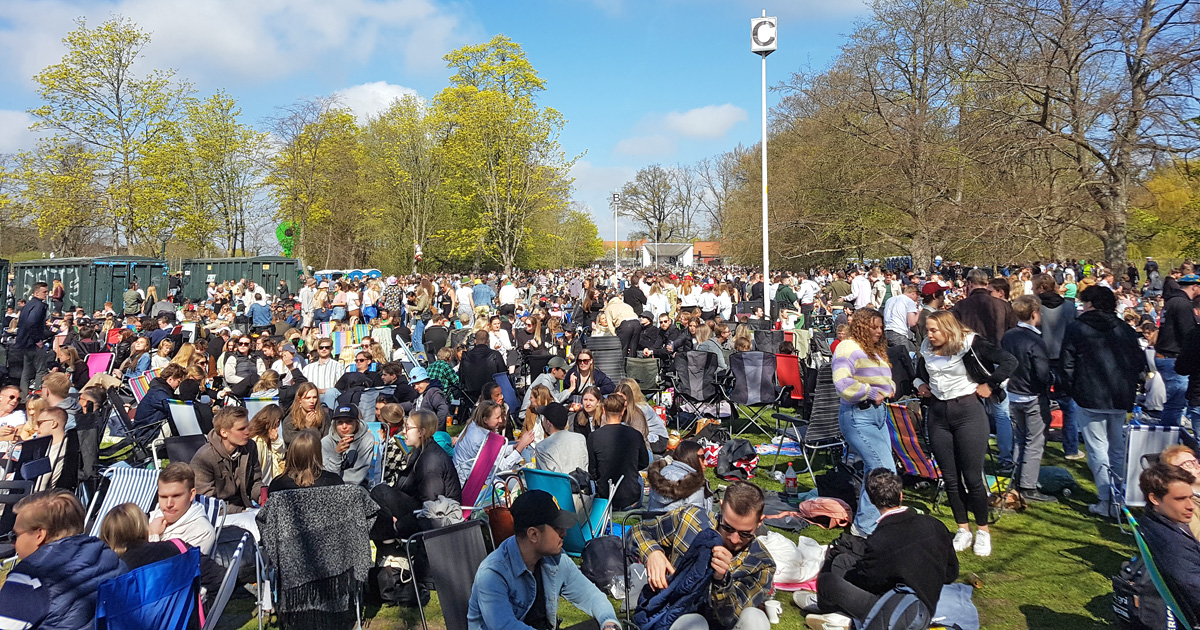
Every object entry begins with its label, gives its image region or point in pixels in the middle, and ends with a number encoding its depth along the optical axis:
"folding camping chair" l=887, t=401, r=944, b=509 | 5.46
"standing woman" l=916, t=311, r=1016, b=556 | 4.75
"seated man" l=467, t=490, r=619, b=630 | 2.99
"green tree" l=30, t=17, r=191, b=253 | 27.88
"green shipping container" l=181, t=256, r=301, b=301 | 25.66
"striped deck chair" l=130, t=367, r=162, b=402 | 8.46
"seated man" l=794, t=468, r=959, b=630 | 3.31
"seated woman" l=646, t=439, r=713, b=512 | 4.50
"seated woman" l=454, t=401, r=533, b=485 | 5.41
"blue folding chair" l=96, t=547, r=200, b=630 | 3.07
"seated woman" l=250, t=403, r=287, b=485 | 5.64
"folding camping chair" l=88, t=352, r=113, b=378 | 9.71
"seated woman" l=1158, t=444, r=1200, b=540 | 3.87
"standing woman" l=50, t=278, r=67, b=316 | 16.73
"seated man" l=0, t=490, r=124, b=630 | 3.11
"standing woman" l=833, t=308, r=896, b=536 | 5.11
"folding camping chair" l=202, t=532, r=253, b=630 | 3.69
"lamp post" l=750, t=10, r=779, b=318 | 14.92
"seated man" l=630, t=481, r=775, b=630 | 3.35
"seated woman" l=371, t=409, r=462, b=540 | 4.57
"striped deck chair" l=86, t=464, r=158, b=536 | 4.92
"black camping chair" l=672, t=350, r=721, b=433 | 8.46
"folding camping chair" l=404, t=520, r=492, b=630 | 3.68
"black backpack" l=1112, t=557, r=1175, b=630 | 3.42
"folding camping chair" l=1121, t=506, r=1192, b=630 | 3.21
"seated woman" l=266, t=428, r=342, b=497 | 4.33
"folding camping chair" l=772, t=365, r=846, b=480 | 6.17
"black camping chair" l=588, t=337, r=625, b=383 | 9.54
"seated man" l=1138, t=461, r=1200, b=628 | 3.18
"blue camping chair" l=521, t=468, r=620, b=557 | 4.69
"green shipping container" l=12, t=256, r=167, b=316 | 22.55
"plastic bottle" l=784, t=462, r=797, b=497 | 6.28
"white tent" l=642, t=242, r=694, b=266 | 79.82
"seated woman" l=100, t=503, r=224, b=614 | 3.61
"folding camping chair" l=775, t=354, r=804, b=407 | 8.09
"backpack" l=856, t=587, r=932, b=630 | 3.20
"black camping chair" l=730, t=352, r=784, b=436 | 8.06
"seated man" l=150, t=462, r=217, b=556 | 4.15
